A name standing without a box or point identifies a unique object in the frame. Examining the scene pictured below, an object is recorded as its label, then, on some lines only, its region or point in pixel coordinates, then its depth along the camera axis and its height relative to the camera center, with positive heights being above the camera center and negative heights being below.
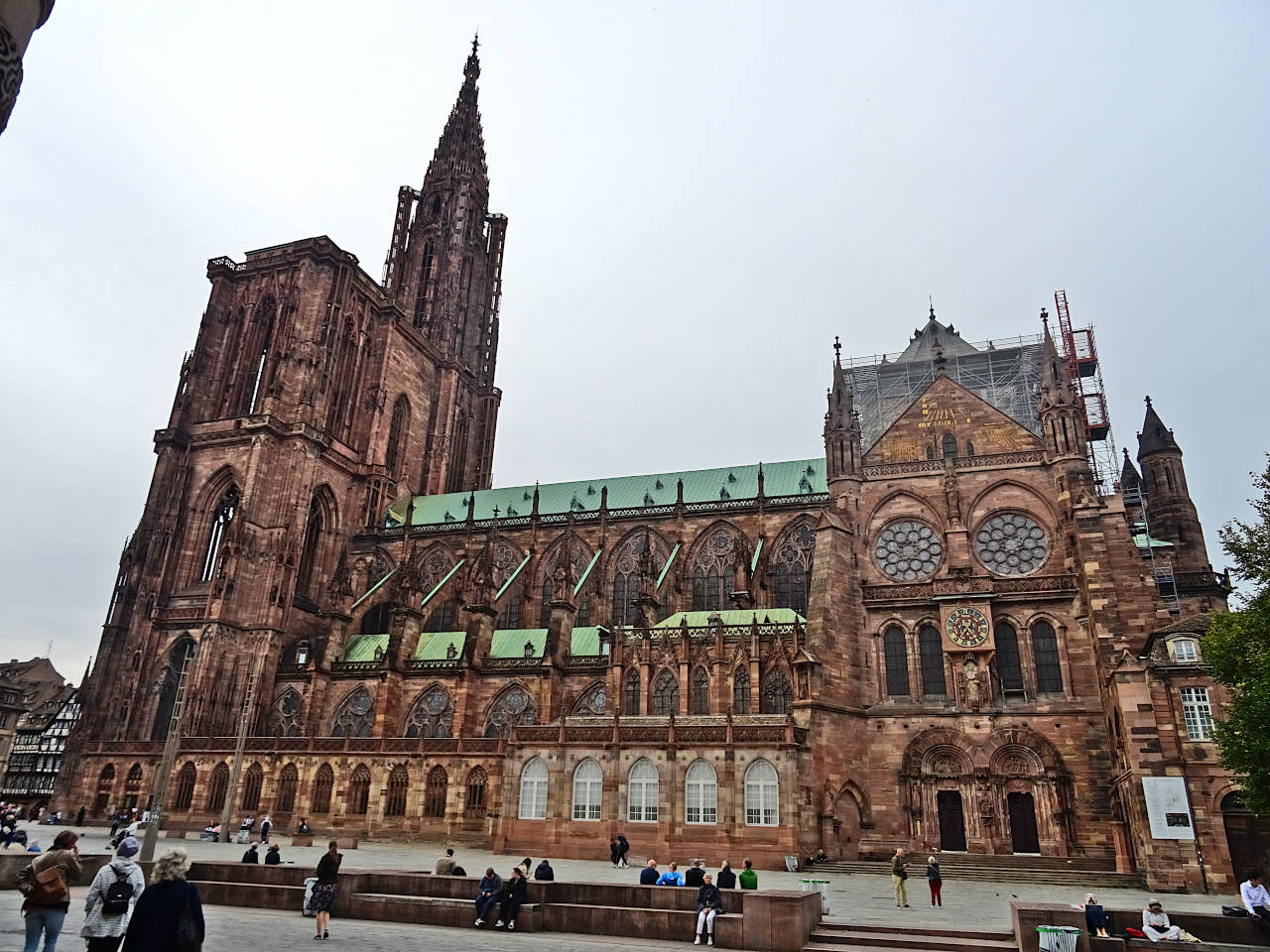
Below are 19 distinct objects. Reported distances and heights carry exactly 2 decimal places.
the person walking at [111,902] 7.57 -0.89
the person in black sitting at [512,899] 15.45 -1.51
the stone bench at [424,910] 16.00 -1.81
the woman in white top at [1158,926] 13.42 -1.40
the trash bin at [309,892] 15.98 -1.57
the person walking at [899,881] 20.86 -1.31
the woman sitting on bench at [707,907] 14.49 -1.46
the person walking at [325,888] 13.17 -1.26
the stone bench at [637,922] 14.49 -1.80
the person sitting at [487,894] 15.55 -1.45
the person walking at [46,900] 8.62 -1.00
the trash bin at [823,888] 17.85 -1.58
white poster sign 26.72 +0.68
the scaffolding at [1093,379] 50.62 +25.29
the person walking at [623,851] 29.69 -1.21
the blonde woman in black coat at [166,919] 6.79 -0.90
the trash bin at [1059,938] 12.88 -1.54
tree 21.91 +4.21
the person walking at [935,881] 21.45 -1.32
